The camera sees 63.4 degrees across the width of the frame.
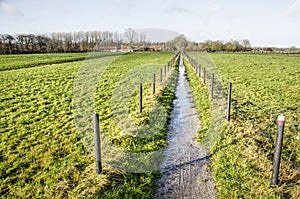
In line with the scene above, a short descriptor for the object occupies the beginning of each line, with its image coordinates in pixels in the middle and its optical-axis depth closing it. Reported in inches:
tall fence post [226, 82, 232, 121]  314.0
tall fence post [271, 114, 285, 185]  168.7
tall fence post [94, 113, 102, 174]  187.2
